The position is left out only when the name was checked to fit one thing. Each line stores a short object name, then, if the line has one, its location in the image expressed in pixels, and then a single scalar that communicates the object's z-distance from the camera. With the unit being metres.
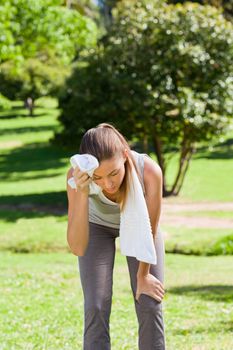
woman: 4.16
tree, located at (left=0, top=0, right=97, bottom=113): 19.91
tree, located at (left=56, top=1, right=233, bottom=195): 23.34
